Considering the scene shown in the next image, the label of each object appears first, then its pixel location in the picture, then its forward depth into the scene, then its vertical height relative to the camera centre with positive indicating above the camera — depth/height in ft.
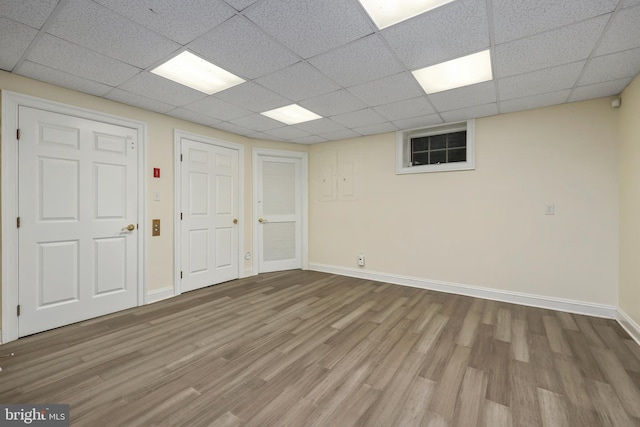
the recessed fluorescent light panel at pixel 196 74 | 7.79 +4.42
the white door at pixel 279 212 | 16.15 -0.03
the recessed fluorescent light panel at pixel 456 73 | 7.70 +4.42
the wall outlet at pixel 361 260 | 15.33 -2.79
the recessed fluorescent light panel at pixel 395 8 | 5.52 +4.37
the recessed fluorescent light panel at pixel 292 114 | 11.41 +4.44
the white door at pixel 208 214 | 12.64 -0.14
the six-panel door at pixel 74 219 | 8.35 -0.30
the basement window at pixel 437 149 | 12.32 +3.21
